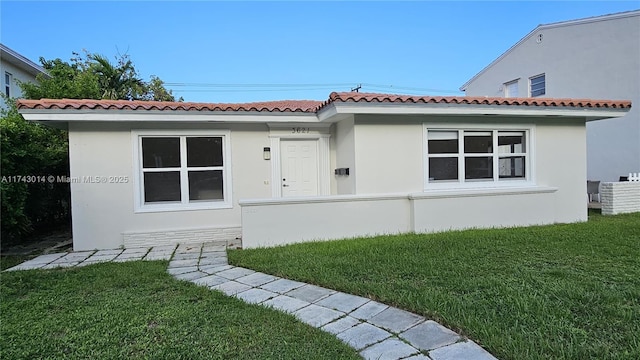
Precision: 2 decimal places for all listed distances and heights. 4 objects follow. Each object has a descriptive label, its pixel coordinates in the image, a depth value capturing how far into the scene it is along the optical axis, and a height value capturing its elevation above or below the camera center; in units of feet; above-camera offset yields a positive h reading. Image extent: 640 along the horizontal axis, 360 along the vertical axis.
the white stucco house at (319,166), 25.66 +0.61
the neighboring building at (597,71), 45.70 +13.62
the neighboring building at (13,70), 48.40 +16.41
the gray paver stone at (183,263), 20.77 -5.12
